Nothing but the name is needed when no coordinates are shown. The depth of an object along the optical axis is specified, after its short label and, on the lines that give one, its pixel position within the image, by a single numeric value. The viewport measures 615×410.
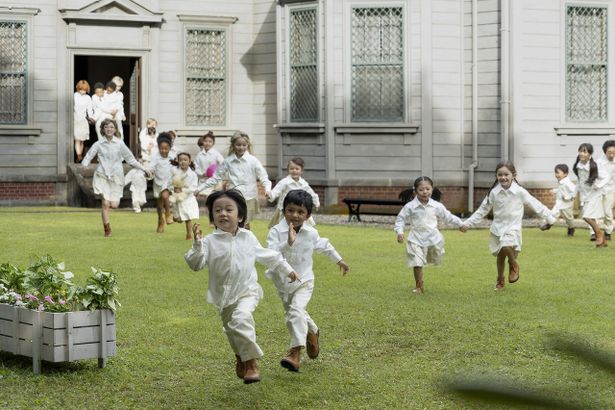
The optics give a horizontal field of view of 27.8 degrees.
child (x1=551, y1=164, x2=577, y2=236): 19.19
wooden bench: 21.61
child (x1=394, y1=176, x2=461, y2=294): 12.27
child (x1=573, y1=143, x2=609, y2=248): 17.98
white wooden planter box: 7.22
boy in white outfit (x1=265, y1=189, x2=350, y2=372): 7.72
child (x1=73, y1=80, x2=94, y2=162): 25.39
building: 23.55
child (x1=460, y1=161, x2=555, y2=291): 12.55
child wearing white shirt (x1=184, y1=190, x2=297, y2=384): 7.15
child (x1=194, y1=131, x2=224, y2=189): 21.48
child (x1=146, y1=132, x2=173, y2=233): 18.83
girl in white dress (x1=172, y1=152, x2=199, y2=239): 18.08
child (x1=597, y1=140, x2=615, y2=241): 18.08
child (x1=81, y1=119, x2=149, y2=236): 18.06
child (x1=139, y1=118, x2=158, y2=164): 24.97
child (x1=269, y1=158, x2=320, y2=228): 14.48
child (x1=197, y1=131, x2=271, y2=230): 15.74
